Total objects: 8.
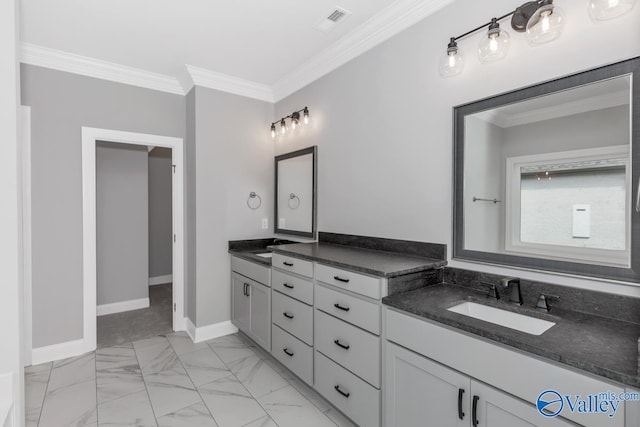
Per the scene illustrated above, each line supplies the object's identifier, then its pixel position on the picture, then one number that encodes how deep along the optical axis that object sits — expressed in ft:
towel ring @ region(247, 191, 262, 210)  11.90
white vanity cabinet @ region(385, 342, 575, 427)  3.91
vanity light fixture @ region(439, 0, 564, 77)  4.74
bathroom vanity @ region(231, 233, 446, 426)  5.85
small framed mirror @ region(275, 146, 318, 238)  10.52
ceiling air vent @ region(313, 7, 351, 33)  7.50
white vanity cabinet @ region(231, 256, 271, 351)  9.17
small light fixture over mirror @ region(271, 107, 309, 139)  10.62
